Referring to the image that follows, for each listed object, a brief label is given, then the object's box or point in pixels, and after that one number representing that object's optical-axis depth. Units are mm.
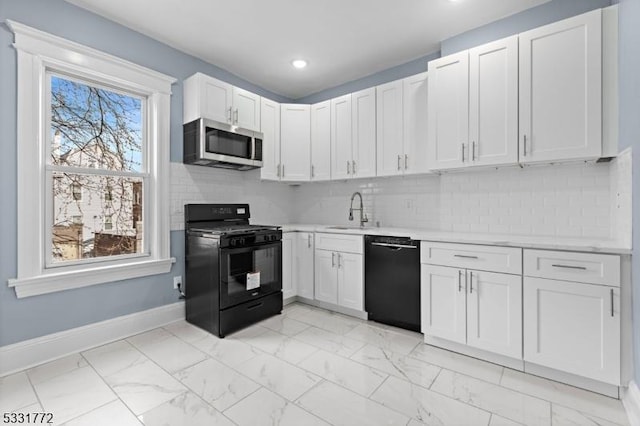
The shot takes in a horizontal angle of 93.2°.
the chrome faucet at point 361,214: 3590
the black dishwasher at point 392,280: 2670
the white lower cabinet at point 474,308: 2104
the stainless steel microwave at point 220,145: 2932
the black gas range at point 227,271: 2723
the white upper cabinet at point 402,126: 2957
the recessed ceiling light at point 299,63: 3335
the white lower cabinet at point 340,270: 3070
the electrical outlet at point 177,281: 3044
